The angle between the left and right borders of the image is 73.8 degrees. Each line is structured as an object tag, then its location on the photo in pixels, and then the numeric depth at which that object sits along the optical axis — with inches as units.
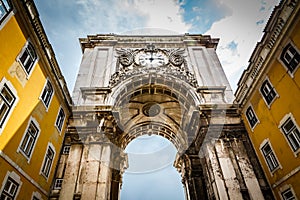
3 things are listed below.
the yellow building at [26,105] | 310.8
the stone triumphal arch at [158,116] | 481.1
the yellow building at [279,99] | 372.8
